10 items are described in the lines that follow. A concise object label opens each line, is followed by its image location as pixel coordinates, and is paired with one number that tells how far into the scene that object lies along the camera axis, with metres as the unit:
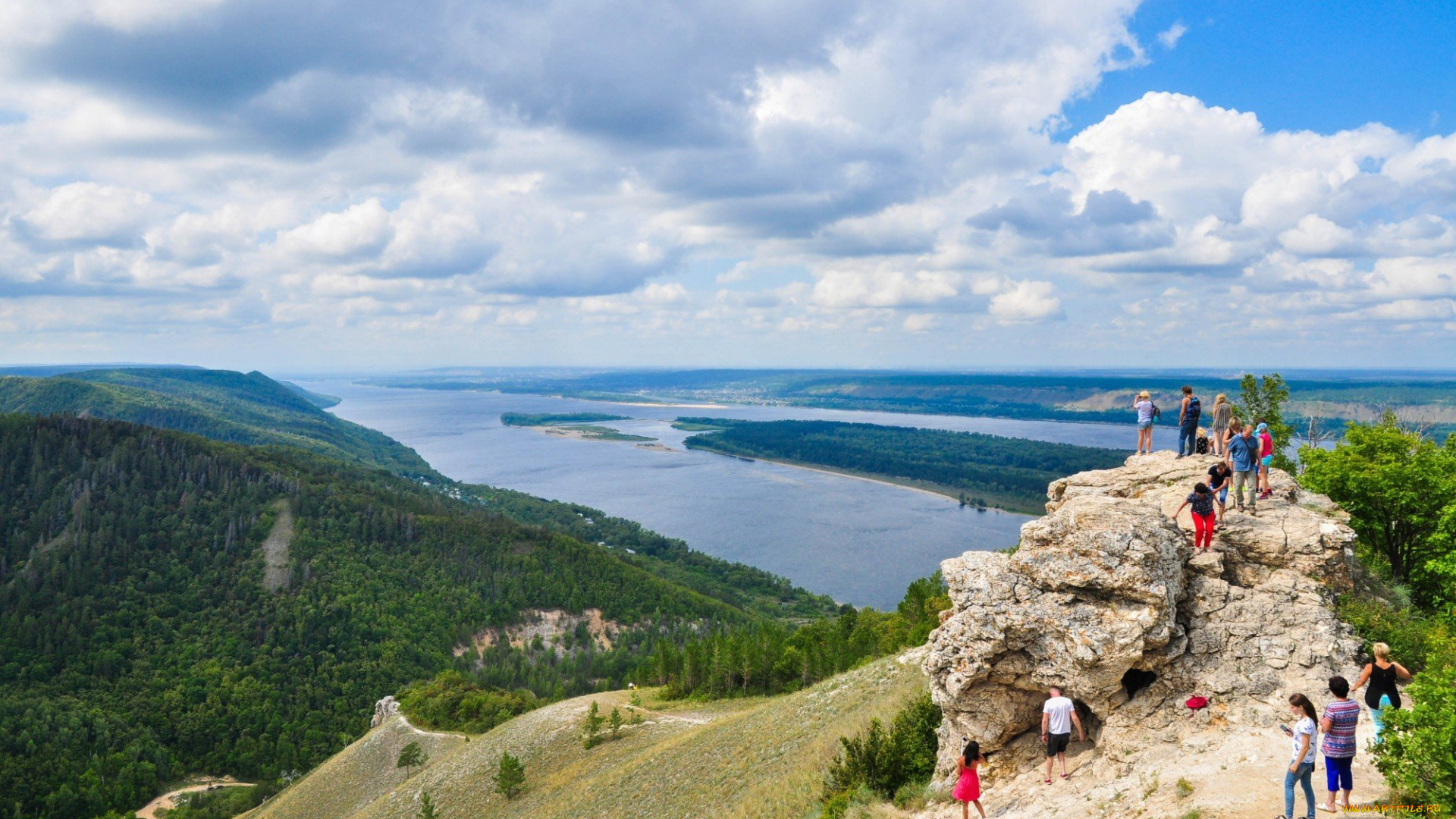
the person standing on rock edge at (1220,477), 17.73
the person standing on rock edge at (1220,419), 22.48
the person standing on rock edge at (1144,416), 25.58
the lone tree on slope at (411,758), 50.31
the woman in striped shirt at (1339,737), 10.34
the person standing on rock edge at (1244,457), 18.70
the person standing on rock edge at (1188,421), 23.98
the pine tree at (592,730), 37.72
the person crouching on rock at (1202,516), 16.20
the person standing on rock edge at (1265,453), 18.84
